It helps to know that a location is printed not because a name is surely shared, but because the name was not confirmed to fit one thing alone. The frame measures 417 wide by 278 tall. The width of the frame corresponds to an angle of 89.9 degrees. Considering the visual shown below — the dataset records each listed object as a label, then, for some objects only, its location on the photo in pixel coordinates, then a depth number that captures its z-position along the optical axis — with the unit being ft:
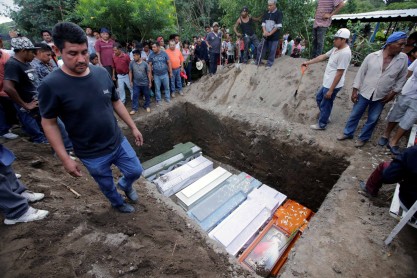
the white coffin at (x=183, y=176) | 16.48
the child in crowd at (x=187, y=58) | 25.35
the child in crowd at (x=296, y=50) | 29.13
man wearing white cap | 11.87
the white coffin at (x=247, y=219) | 11.91
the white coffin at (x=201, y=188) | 15.05
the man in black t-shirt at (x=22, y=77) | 10.35
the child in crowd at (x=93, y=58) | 17.16
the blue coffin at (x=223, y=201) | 13.43
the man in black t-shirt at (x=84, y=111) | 5.63
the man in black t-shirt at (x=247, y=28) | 20.49
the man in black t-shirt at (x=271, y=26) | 18.60
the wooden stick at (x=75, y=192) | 9.74
